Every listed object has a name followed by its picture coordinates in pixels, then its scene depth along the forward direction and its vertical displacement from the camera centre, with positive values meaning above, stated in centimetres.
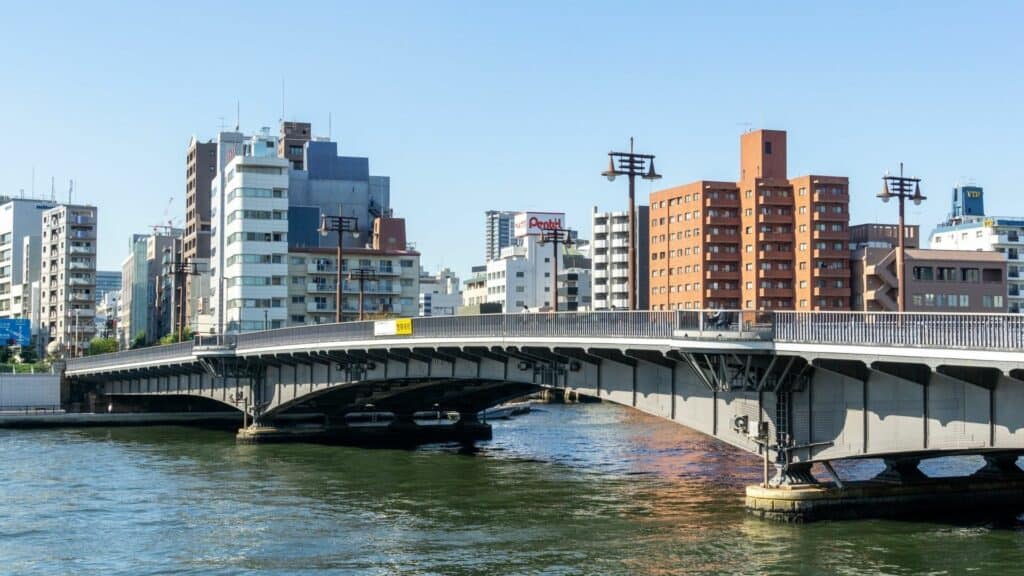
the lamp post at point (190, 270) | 17366 +1026
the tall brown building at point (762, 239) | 14612 +1272
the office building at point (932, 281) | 13638 +709
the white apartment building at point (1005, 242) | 16638 +1413
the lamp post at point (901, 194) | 5066 +650
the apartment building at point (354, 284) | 15150 +721
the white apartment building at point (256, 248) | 14388 +1091
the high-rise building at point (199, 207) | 18700 +2119
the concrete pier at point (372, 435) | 8931 -735
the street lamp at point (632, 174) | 4875 +690
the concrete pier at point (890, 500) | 4469 -608
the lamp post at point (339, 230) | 8746 +809
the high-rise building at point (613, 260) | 17700 +1215
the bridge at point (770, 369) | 3734 -114
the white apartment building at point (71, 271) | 17462 +983
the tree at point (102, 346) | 15912 -93
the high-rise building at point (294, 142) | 19212 +3138
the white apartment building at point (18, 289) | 19588 +818
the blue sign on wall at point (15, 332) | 16038 +90
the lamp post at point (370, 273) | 14925 +844
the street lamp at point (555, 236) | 7638 +674
